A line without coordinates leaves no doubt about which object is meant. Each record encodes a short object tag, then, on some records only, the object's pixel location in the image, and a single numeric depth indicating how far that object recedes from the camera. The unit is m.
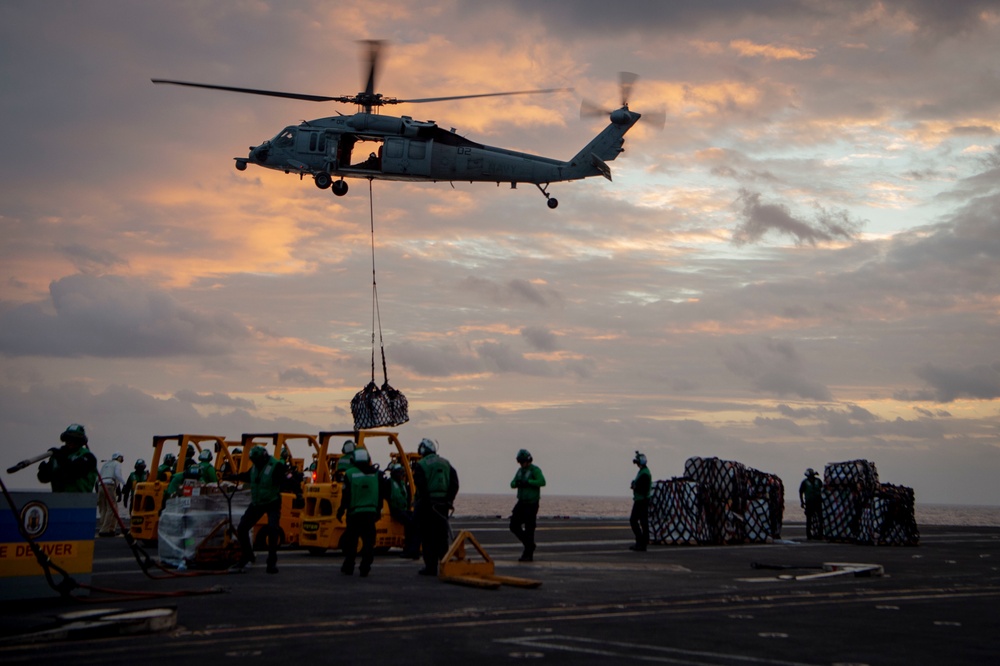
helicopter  30.39
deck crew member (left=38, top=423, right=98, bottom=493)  14.27
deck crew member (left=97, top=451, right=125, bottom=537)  27.06
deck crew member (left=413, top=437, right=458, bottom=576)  16.50
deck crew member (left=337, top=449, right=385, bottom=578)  16.09
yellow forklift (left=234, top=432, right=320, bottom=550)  20.64
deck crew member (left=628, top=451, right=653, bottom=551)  22.28
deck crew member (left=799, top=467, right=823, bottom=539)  29.00
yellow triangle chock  14.66
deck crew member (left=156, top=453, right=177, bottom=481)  23.17
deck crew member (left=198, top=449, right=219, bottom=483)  20.95
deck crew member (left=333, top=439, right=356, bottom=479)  19.02
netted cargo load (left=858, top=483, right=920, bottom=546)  26.86
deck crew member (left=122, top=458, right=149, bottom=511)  28.76
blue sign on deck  11.78
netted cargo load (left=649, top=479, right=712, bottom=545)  25.88
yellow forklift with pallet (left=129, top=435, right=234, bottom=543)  21.50
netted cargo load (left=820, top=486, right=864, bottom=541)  27.62
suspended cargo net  26.86
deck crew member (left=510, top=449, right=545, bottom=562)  18.91
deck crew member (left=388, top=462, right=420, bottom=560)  19.45
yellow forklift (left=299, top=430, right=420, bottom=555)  19.34
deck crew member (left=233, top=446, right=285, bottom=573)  16.38
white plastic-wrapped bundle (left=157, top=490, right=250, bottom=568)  16.88
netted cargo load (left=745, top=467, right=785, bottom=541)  26.73
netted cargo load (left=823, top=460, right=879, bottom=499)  27.50
